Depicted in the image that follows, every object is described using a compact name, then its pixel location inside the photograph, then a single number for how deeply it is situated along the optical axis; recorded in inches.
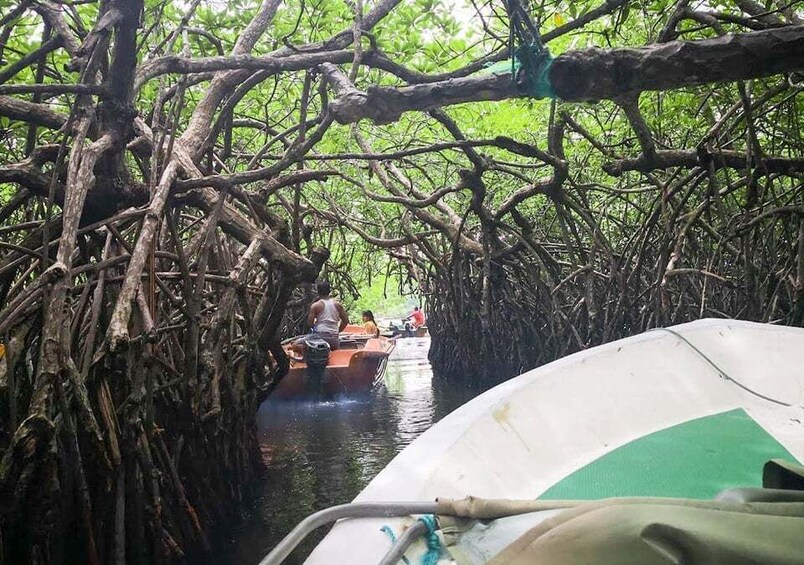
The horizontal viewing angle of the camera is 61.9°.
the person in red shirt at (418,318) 818.2
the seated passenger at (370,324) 454.1
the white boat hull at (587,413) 62.4
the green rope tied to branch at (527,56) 85.4
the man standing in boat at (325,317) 344.2
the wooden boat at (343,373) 321.4
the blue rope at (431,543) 49.0
